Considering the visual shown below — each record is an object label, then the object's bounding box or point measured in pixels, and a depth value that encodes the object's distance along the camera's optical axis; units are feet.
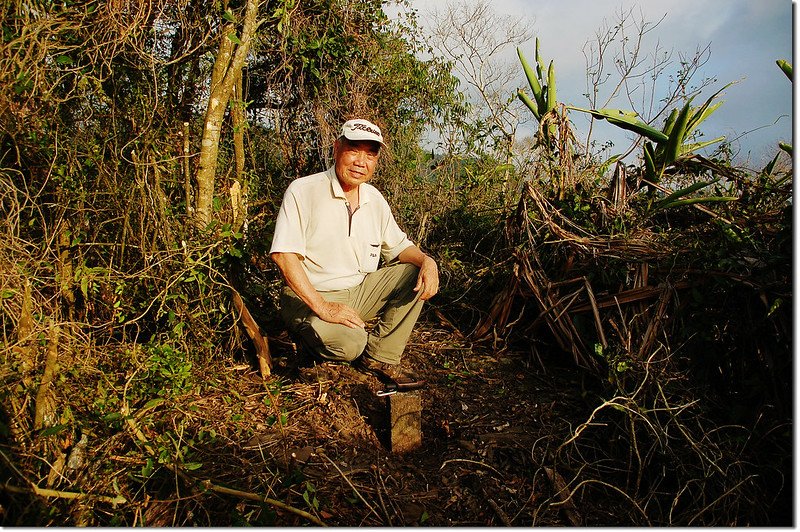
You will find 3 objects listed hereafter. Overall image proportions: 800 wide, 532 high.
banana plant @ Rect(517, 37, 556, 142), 13.50
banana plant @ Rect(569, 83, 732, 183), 12.43
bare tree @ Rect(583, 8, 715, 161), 19.90
